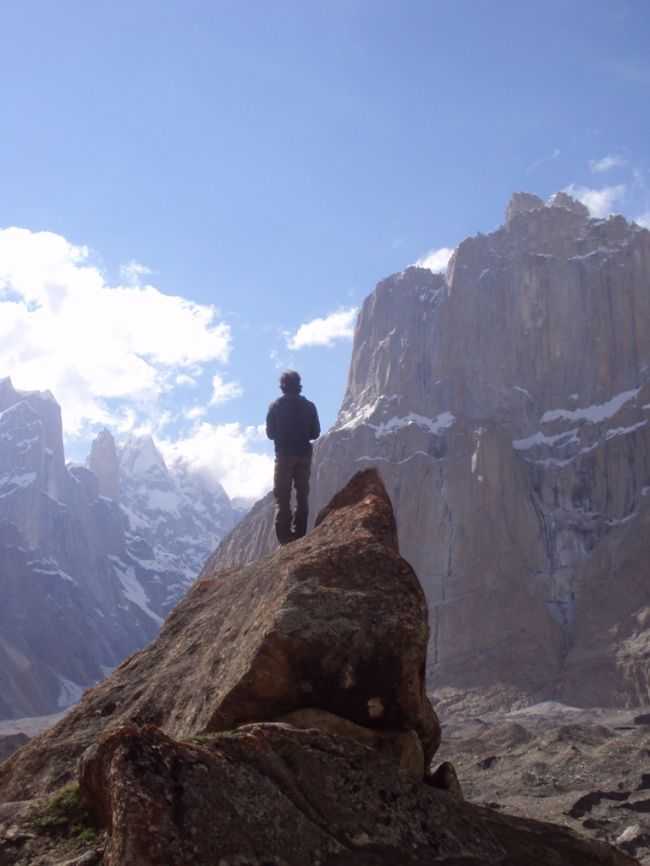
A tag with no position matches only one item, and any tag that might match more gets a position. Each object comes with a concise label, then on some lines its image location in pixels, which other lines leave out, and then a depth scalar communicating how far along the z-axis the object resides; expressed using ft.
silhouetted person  40.14
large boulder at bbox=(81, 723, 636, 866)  16.62
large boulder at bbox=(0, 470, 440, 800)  24.29
